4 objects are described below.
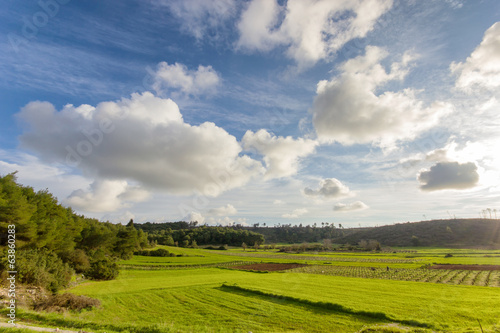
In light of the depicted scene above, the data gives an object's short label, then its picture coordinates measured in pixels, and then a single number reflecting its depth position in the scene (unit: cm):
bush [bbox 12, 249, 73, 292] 2839
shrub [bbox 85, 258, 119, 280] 4906
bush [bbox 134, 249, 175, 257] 10494
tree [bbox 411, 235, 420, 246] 15965
